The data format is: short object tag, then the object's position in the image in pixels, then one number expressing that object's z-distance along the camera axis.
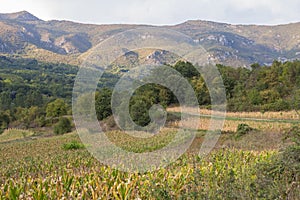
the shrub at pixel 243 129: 18.36
